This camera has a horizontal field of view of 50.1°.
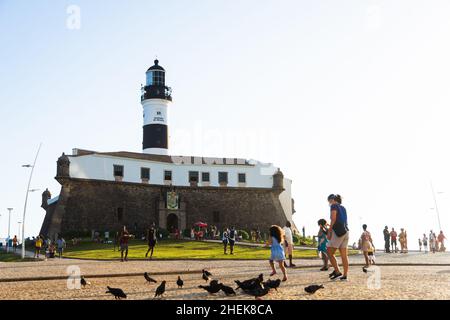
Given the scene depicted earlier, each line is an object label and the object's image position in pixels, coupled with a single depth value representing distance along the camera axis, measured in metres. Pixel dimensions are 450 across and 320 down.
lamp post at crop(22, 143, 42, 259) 31.47
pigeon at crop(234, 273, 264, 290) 8.06
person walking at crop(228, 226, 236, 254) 25.87
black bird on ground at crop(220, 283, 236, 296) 8.19
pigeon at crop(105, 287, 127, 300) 7.94
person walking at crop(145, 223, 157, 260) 22.62
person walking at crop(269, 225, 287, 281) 11.38
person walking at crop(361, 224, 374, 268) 15.45
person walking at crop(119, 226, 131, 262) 21.73
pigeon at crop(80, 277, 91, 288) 10.30
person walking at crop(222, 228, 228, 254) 26.19
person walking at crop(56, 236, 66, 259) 28.51
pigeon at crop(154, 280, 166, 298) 8.21
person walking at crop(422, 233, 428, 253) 31.08
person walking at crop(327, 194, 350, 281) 10.38
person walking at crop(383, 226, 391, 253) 29.55
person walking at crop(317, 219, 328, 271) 14.49
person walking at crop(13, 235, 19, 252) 40.22
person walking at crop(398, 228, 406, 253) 29.14
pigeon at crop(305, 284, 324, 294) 8.23
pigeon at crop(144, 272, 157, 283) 10.73
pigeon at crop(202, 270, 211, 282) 11.03
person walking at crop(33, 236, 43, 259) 27.22
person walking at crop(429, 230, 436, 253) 30.33
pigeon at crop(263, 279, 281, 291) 8.36
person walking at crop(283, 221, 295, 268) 15.91
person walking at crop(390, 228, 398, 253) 29.73
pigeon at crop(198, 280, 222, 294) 8.38
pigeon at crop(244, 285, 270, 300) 7.73
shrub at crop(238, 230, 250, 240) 45.45
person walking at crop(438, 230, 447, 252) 32.19
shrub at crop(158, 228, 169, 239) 42.77
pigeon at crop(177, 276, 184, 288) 9.83
